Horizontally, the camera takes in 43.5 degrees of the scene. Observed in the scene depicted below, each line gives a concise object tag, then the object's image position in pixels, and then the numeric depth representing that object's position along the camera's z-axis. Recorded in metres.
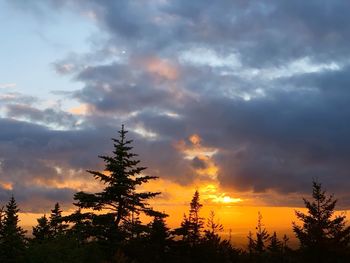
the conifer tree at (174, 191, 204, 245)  62.38
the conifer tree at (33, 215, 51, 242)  76.06
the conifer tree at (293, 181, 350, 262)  40.00
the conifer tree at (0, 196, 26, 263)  37.93
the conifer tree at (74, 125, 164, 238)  43.81
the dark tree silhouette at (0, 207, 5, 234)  79.06
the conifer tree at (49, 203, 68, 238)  70.65
